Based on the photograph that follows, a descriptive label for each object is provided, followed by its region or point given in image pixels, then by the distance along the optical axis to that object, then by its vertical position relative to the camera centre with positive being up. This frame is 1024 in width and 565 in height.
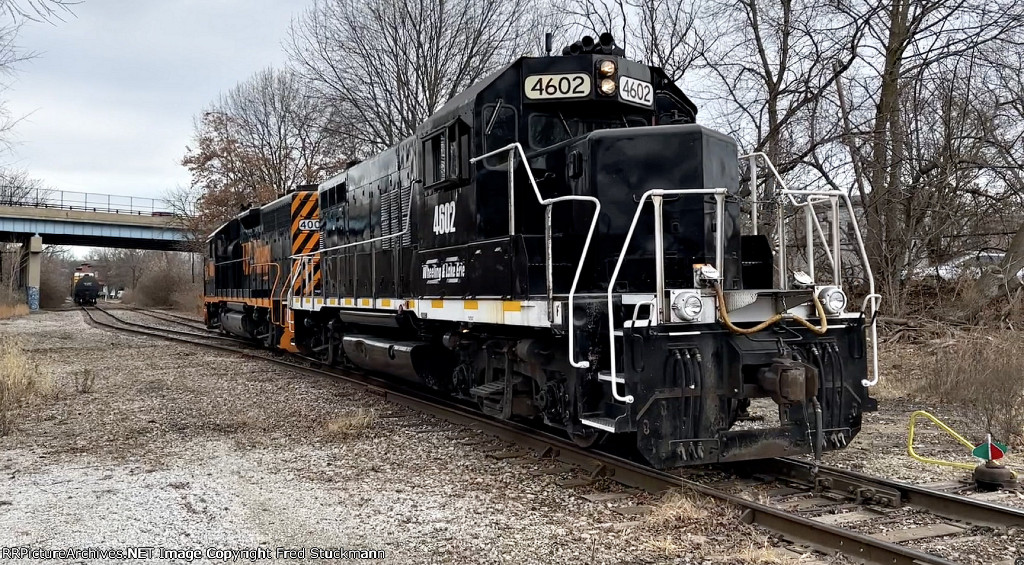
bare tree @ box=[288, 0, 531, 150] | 24.08 +8.04
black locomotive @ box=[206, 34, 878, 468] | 5.12 +0.10
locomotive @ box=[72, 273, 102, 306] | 60.22 +0.74
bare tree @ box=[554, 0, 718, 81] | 17.33 +6.17
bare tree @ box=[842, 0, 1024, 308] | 13.64 +2.95
